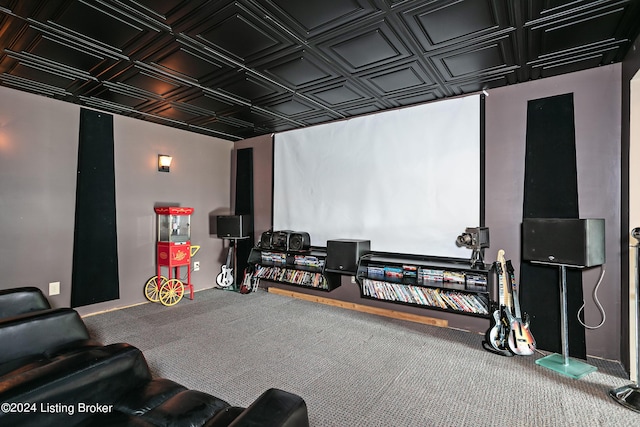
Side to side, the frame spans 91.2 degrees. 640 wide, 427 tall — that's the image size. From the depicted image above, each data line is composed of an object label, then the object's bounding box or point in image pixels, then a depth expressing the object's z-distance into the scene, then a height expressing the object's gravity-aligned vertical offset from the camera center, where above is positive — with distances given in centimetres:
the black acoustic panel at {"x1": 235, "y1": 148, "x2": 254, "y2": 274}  515 +39
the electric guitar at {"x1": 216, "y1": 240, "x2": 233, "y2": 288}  513 -89
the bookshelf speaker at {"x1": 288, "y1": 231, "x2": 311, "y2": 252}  427 -29
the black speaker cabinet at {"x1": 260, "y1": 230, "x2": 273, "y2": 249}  454 -29
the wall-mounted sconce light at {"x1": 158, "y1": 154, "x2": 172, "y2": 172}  447 +83
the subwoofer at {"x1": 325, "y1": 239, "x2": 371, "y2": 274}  364 -39
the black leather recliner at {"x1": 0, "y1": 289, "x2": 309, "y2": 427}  106 -69
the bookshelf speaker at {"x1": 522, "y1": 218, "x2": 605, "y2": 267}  231 -16
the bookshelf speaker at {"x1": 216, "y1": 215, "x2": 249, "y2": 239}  473 -9
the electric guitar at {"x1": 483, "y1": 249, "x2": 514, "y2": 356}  274 -95
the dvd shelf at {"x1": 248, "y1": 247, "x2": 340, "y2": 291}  409 -65
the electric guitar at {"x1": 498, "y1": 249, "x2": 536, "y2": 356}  269 -91
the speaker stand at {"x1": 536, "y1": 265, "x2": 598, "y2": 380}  246 -115
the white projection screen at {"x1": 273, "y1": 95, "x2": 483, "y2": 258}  336 +53
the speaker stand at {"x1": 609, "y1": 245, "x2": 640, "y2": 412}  200 -115
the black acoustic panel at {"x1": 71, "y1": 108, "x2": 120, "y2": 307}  372 +3
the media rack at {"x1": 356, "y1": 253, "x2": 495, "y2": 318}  301 -64
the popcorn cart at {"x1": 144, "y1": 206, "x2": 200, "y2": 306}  428 -48
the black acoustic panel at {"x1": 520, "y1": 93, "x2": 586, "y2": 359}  280 +21
